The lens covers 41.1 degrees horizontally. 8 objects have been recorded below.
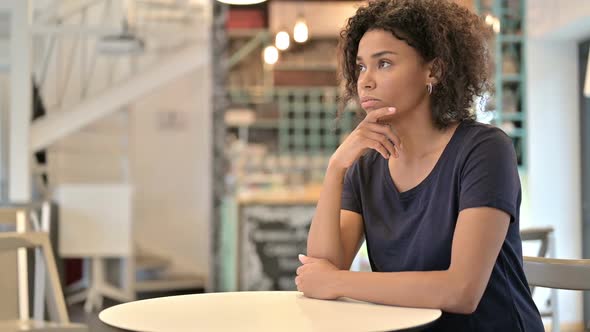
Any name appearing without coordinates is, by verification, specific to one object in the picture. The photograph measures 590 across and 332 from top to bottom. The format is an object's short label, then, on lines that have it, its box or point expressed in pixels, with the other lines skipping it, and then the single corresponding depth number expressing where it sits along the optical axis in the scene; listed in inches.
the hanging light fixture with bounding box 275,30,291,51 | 302.7
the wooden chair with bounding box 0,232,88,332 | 108.0
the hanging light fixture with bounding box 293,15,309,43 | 300.8
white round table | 53.1
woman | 60.6
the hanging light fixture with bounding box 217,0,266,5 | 192.1
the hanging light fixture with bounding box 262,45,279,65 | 339.6
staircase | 303.4
